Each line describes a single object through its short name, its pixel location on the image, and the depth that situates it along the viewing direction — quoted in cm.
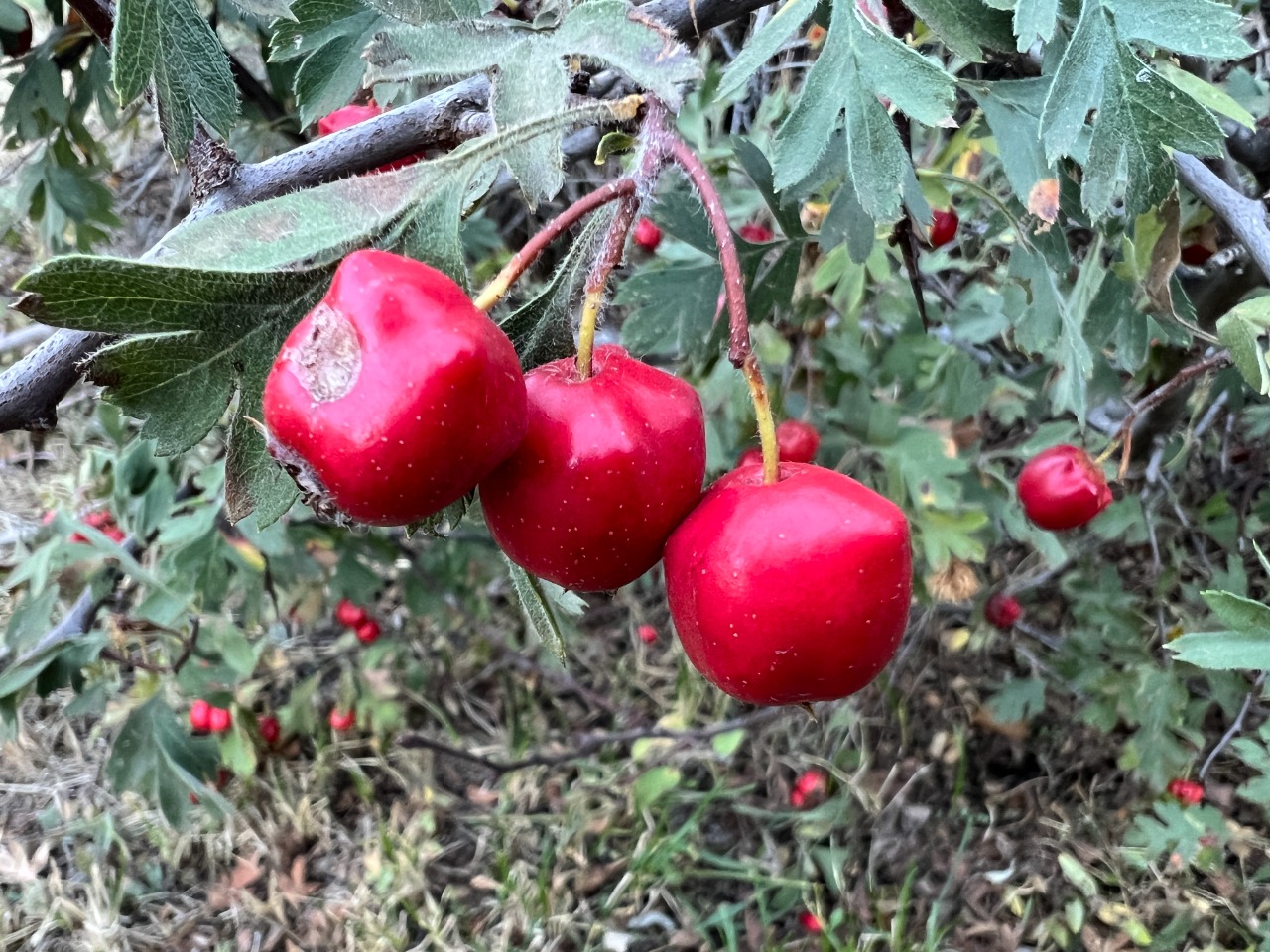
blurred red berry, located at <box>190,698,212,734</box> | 28
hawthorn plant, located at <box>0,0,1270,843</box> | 8
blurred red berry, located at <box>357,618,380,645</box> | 31
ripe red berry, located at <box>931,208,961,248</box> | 20
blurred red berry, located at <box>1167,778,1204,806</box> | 25
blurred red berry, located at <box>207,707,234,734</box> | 28
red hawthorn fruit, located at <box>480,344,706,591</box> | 8
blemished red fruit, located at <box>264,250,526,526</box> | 7
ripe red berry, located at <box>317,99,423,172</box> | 14
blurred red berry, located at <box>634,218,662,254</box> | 24
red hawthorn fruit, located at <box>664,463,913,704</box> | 8
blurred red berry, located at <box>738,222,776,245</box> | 20
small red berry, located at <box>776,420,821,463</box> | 18
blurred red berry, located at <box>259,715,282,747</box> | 30
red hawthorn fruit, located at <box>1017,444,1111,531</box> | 18
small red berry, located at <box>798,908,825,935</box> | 26
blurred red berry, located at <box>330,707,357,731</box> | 31
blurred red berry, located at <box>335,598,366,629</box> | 31
